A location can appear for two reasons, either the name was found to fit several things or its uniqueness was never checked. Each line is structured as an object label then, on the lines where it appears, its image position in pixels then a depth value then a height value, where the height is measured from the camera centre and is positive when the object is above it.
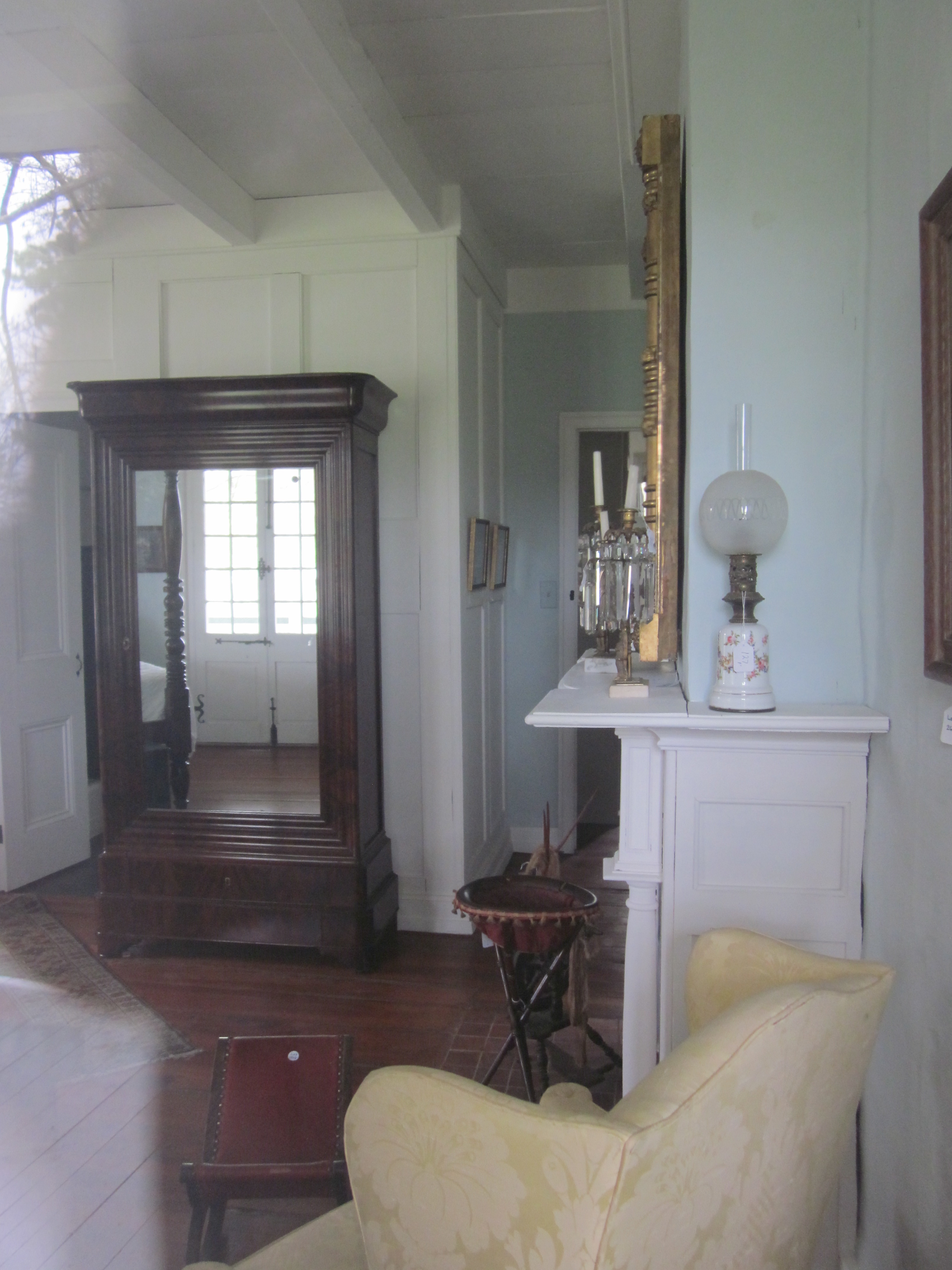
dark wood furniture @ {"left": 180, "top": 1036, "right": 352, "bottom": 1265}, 1.80 -0.95
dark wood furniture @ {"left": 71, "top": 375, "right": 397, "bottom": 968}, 3.47 -0.38
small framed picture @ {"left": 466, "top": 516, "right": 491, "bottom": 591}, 3.98 +0.17
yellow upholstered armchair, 0.90 -0.55
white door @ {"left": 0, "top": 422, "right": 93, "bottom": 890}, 4.37 -0.27
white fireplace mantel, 1.83 -0.45
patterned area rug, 2.96 -1.33
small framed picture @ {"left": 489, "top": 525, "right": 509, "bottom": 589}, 4.53 +0.19
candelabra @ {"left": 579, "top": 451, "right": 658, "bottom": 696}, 2.15 +0.03
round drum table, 2.30 -0.76
